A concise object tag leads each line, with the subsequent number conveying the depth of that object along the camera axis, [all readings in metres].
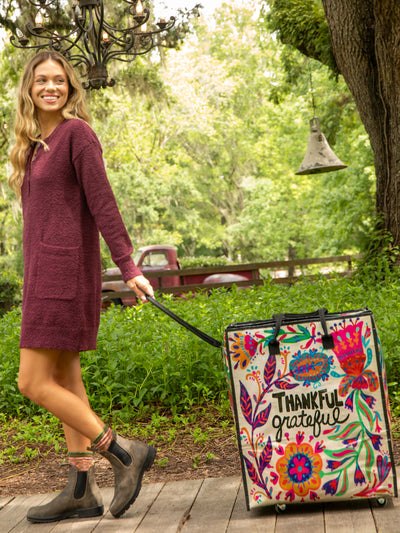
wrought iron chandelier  7.43
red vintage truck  11.74
